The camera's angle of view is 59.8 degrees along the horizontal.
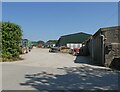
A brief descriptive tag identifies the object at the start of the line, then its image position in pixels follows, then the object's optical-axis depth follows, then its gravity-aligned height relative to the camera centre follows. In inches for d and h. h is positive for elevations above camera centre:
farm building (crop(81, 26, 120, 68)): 282.7 +0.3
